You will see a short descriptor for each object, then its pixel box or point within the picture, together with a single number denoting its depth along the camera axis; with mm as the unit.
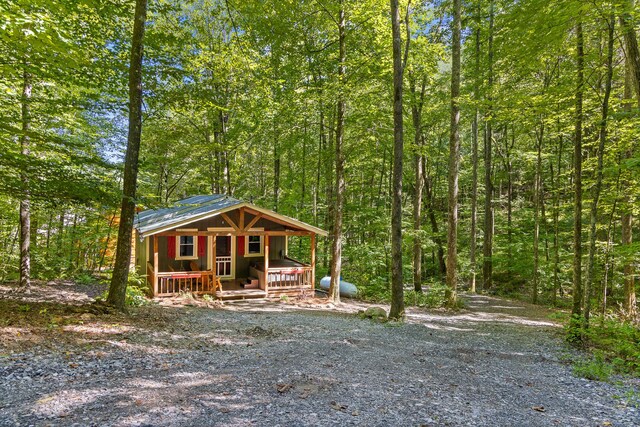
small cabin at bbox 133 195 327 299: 12180
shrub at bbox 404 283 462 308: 12328
